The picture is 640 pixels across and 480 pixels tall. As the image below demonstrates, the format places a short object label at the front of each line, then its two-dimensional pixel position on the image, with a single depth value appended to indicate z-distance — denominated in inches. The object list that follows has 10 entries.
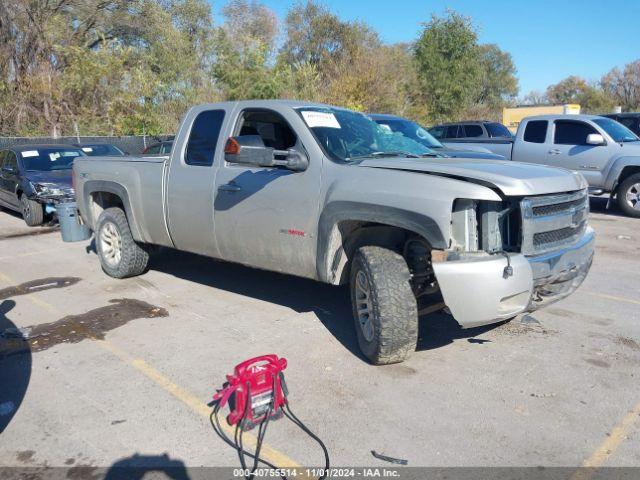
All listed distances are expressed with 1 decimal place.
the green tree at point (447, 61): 1082.1
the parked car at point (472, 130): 643.5
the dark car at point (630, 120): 550.0
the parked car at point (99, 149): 480.0
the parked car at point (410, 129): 352.5
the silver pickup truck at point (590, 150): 415.8
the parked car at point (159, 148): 543.9
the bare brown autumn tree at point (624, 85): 2374.0
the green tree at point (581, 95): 2240.4
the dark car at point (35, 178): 411.8
